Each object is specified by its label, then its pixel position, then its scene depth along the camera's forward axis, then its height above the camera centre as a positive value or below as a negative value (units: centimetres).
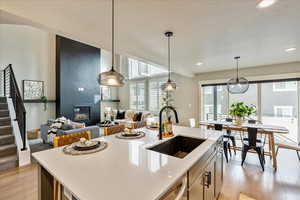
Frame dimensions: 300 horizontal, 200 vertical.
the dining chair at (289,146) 265 -91
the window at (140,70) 757 +177
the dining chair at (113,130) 220 -49
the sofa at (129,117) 654 -82
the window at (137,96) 823 +27
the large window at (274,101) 451 -2
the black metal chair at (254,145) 277 -91
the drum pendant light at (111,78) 153 +25
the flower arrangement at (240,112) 339 -28
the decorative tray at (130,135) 177 -46
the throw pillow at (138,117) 670 -81
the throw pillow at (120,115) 760 -81
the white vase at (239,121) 343 -51
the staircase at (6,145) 275 -98
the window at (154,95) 750 +27
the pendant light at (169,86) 270 +28
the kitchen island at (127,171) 73 -48
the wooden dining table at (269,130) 282 -63
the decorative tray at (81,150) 124 -46
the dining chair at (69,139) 163 -48
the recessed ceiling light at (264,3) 159 +114
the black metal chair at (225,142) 317 -97
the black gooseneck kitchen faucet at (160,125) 161 -30
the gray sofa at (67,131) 345 -85
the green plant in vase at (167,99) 689 +7
